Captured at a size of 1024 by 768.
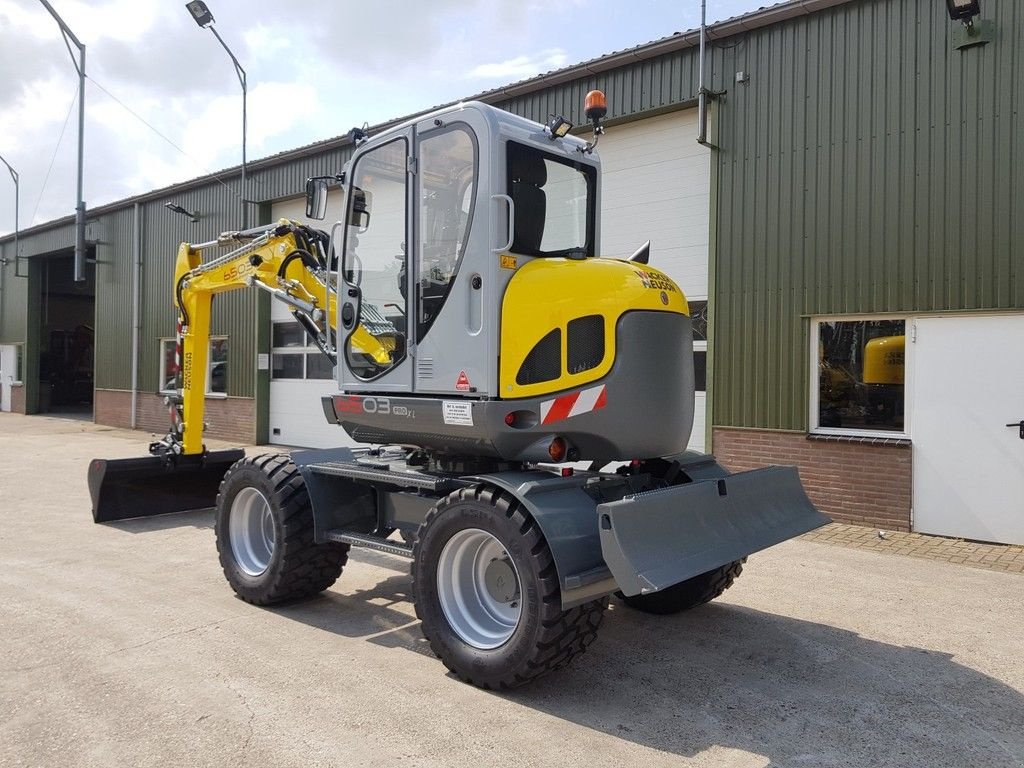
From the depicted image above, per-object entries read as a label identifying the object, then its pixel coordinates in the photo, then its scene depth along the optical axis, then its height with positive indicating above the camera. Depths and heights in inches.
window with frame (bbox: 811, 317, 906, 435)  329.1 +4.9
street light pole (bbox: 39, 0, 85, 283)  672.5 +209.0
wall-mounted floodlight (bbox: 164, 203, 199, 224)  597.0 +137.5
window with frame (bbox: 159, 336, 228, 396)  658.8 +13.0
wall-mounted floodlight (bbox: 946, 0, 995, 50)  299.7 +140.2
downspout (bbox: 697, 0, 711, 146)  365.1 +127.7
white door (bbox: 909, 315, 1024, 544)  299.3 -15.3
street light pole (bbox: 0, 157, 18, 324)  1019.2 +142.4
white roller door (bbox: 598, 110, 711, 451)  391.2 +95.4
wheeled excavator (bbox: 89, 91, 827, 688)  157.5 -9.6
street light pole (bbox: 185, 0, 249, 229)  554.6 +255.0
